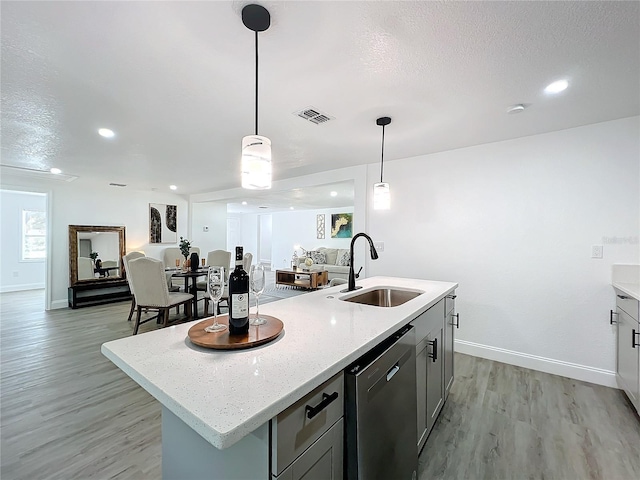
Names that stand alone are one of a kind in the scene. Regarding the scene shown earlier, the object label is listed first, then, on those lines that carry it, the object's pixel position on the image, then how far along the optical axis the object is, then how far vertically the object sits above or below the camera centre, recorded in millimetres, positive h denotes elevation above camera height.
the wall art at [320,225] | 9430 +411
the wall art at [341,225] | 8750 +408
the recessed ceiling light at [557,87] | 1878 +1015
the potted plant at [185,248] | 5410 -203
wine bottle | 1086 -242
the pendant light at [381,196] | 2613 +385
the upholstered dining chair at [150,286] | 3600 -628
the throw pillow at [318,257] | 7914 -525
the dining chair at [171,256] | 6309 -412
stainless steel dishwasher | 980 -669
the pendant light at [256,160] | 1449 +389
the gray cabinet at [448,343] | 2086 -775
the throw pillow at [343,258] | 7266 -509
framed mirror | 5332 -329
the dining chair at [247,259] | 5288 -400
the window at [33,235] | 6980 +29
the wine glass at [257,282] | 1334 -208
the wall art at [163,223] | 6383 +317
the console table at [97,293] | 5141 -1062
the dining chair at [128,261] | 3858 -345
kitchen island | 699 -411
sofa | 7202 -600
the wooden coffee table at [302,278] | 6691 -994
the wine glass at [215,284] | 1309 -212
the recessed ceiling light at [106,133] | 2742 +1009
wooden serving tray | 1051 -387
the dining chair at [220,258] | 5688 -409
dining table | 4332 -581
